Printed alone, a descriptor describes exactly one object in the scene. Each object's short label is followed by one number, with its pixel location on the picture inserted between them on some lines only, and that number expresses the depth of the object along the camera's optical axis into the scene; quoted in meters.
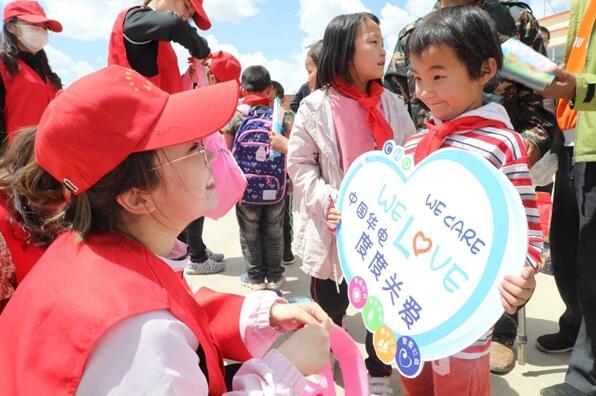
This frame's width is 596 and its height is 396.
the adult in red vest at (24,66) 2.80
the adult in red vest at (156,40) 2.16
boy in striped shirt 1.29
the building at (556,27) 18.36
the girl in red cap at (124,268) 0.72
